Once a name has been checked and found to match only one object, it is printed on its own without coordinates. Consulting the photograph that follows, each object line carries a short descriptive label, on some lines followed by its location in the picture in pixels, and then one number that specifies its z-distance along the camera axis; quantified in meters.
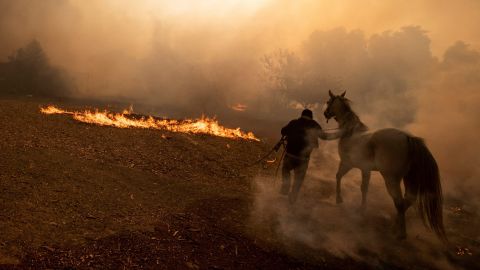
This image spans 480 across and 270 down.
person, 8.65
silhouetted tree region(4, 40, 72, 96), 58.90
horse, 7.26
